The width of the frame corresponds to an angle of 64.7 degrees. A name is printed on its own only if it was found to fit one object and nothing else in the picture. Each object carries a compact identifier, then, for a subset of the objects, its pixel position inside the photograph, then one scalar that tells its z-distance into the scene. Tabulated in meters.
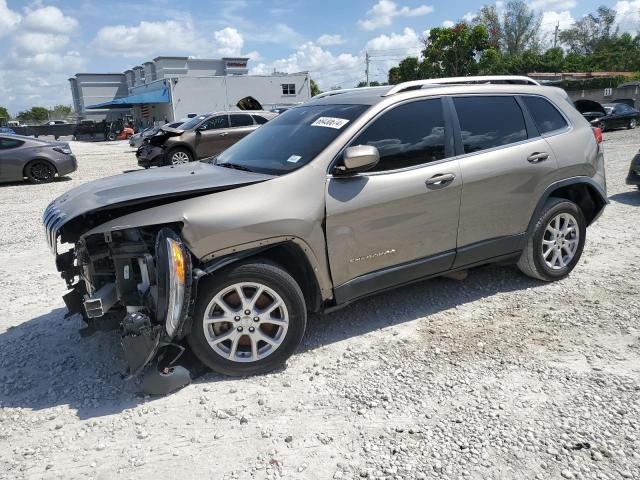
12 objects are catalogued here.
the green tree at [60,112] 103.19
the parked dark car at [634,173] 8.59
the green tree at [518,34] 63.47
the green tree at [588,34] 66.43
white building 45.16
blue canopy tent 45.72
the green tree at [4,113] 90.78
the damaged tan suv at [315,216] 3.15
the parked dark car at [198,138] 14.23
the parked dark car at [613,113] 23.48
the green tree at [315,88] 73.57
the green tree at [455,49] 38.62
